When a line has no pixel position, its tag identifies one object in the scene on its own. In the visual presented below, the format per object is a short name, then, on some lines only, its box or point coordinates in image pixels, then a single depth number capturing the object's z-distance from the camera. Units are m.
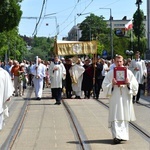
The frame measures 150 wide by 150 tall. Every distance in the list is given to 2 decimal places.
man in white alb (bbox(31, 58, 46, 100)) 23.11
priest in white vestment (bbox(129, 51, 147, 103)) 21.02
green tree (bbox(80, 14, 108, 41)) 141.88
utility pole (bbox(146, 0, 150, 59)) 64.24
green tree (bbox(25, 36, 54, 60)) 155.05
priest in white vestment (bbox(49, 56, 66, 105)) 20.95
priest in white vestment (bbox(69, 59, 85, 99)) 23.75
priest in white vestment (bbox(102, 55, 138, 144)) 11.06
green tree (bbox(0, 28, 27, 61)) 70.62
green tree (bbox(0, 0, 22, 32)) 51.84
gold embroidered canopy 24.55
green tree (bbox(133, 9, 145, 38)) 119.44
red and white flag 56.34
